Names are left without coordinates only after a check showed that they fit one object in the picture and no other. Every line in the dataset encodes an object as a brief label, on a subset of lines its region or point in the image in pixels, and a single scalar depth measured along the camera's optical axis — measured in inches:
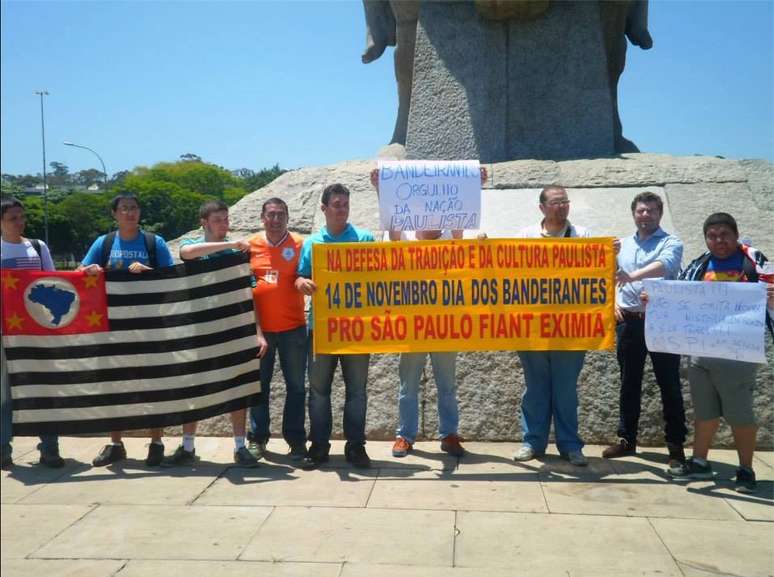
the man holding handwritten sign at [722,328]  180.2
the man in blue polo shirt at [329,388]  203.5
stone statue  358.6
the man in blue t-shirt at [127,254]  204.1
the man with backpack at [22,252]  186.9
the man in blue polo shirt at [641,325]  199.0
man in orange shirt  203.8
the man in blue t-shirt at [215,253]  203.0
